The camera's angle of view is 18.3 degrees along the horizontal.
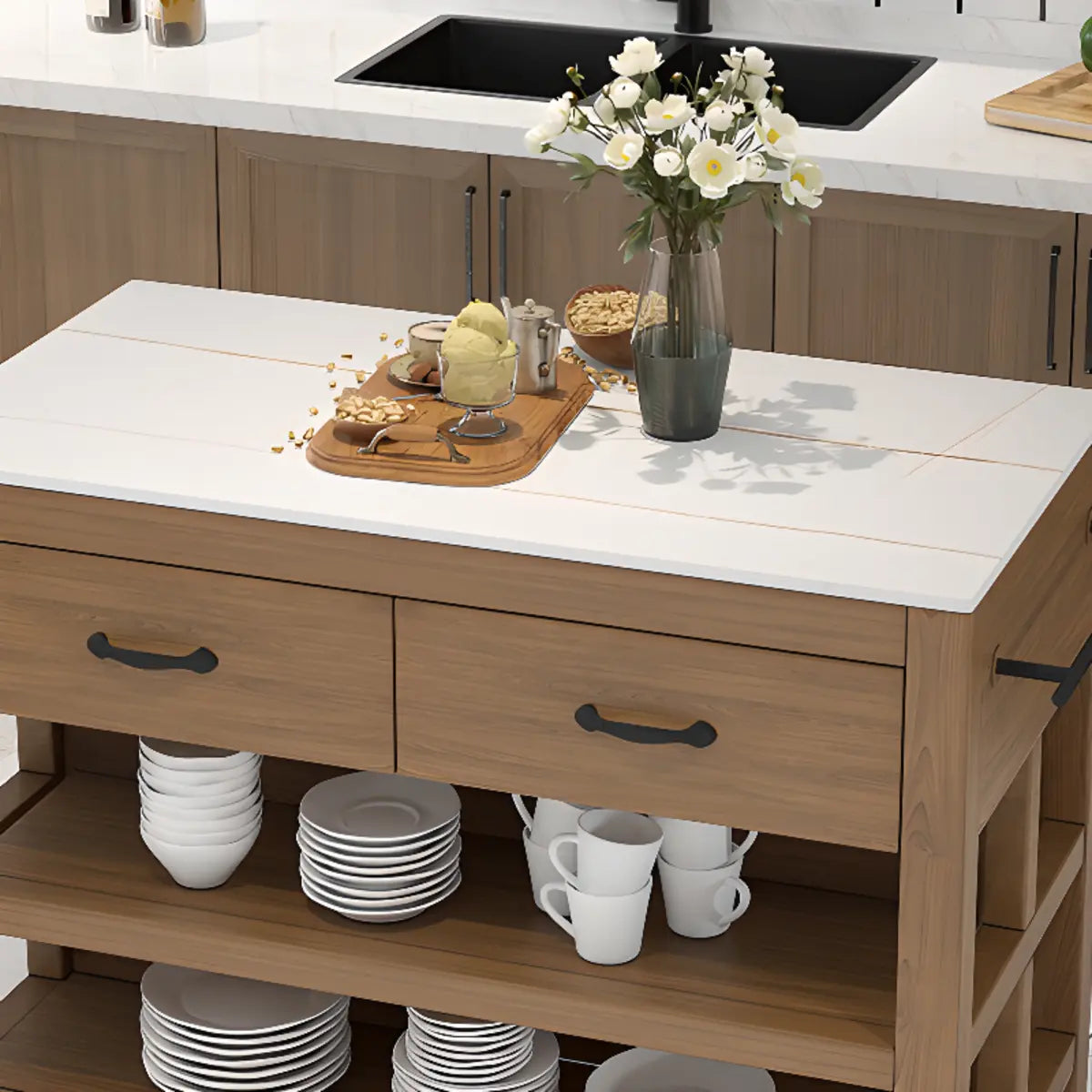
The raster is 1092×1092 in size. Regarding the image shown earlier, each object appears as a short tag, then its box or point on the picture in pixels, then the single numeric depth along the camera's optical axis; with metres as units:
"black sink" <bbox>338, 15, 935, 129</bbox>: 6.63
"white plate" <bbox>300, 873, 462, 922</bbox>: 4.01
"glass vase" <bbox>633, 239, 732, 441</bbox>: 3.81
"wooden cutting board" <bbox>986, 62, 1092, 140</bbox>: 5.78
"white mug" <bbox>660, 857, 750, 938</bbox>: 3.93
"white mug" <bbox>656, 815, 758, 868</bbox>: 3.95
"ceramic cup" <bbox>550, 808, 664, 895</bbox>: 3.84
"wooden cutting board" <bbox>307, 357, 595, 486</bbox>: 3.79
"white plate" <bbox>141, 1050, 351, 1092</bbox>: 4.27
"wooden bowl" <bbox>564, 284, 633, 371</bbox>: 4.27
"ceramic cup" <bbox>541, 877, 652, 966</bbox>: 3.84
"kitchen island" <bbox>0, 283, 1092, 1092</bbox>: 3.48
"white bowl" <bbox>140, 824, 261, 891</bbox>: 4.11
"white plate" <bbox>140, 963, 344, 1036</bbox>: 4.28
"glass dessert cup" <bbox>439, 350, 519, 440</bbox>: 3.93
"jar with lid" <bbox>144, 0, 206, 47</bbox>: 6.59
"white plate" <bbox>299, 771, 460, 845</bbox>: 4.14
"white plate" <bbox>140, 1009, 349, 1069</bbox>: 4.25
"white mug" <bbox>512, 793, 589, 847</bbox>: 4.04
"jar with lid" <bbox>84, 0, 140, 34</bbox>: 6.74
